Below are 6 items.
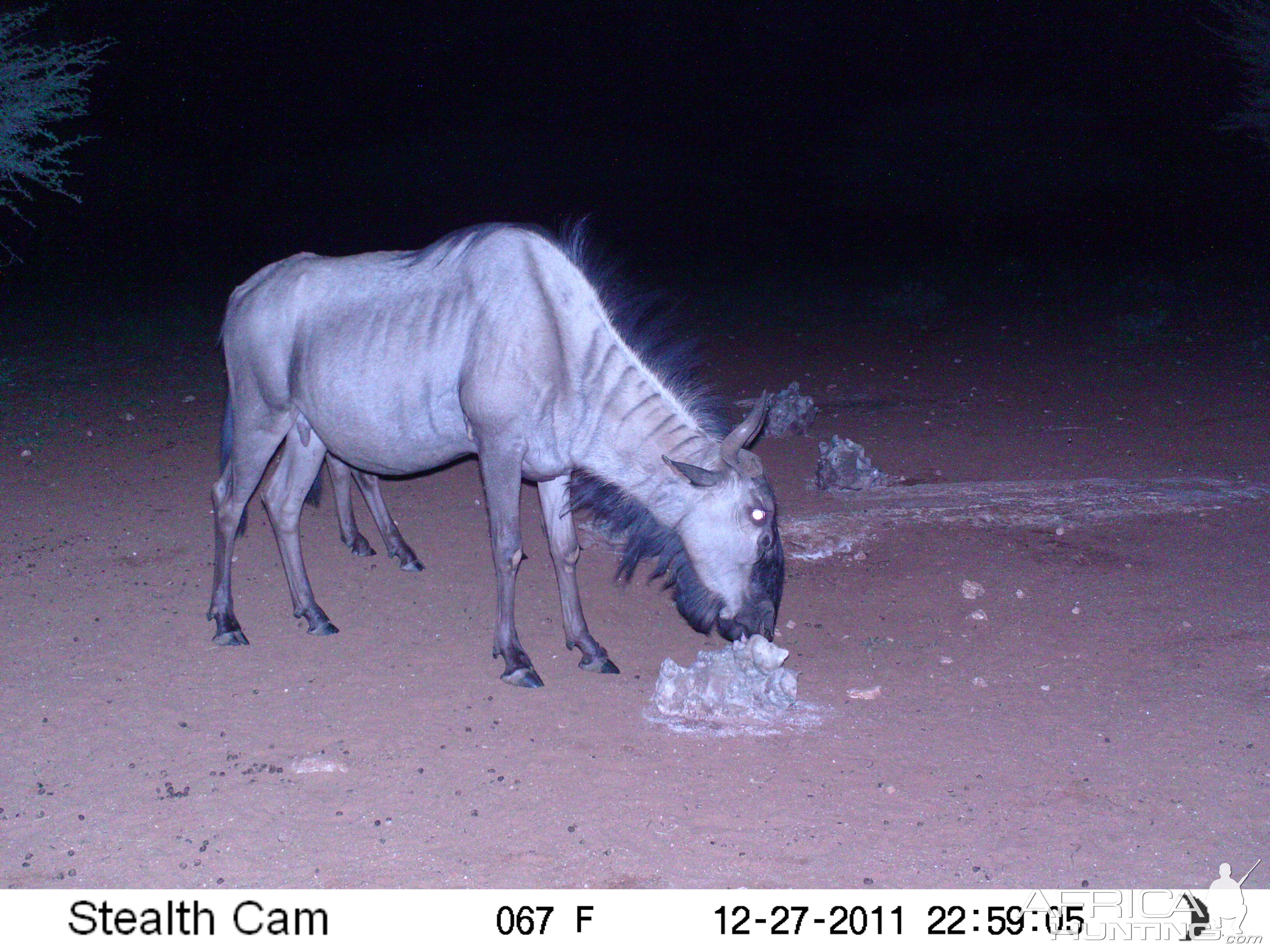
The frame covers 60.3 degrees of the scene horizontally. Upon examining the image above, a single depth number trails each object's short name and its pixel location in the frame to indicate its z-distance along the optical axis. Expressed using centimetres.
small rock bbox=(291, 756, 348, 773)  438
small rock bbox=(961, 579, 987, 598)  618
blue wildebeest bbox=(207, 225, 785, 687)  505
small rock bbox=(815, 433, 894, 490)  786
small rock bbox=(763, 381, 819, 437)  948
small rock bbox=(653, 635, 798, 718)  484
